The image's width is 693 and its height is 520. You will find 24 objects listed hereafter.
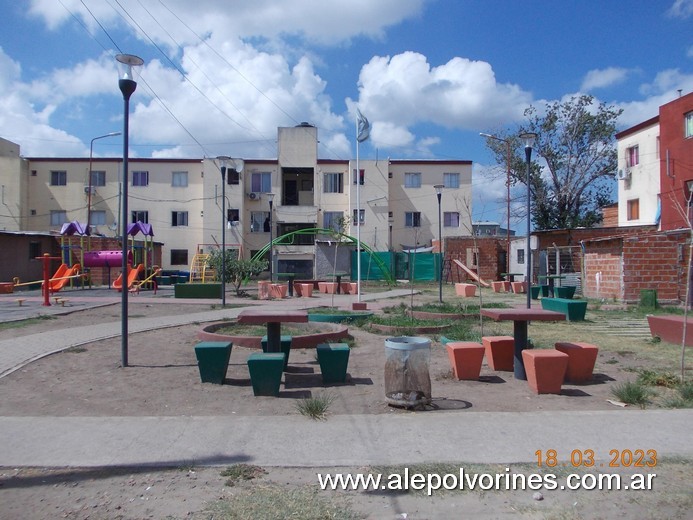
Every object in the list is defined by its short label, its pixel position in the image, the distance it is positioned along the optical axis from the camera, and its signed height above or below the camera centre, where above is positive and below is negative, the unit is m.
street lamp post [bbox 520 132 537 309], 14.30 +2.82
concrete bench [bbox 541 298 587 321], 16.06 -1.04
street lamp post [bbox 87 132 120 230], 42.32 +5.91
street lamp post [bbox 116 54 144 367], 8.98 +1.99
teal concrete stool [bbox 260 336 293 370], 9.28 -1.18
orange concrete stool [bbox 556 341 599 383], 8.41 -1.31
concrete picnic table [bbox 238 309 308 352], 8.41 -0.70
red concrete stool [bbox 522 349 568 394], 7.63 -1.28
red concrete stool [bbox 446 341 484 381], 8.45 -1.26
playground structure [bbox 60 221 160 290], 28.08 +0.97
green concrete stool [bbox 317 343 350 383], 8.19 -1.26
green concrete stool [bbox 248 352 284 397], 7.36 -1.27
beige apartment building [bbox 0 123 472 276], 45.59 +5.60
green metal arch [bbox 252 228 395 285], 31.64 +1.12
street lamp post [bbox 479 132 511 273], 35.95 +3.23
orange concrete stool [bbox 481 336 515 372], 9.27 -1.30
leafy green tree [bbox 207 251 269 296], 26.73 +0.15
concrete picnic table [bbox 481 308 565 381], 8.37 -0.68
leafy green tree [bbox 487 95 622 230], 41.56 +7.60
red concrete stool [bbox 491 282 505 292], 31.05 -0.80
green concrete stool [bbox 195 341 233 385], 8.09 -1.25
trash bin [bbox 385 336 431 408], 6.75 -1.17
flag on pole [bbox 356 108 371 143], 19.44 +4.65
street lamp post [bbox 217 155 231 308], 20.09 +3.47
